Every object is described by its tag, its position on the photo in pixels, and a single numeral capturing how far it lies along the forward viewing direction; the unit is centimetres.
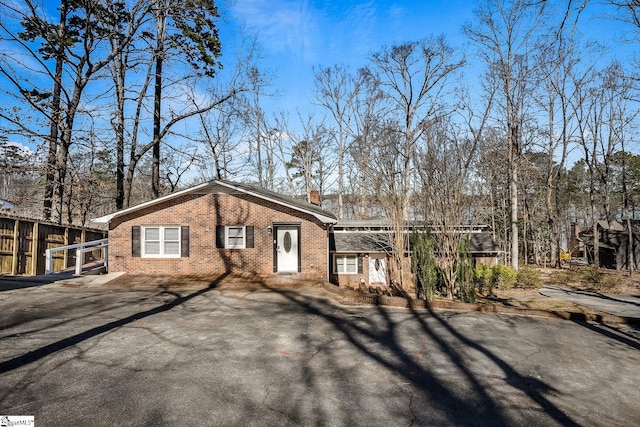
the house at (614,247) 2484
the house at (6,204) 1730
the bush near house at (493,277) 1653
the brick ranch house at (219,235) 1391
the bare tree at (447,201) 1177
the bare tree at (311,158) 3424
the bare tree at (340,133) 3300
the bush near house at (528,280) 1714
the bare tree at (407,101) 2553
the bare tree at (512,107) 2159
